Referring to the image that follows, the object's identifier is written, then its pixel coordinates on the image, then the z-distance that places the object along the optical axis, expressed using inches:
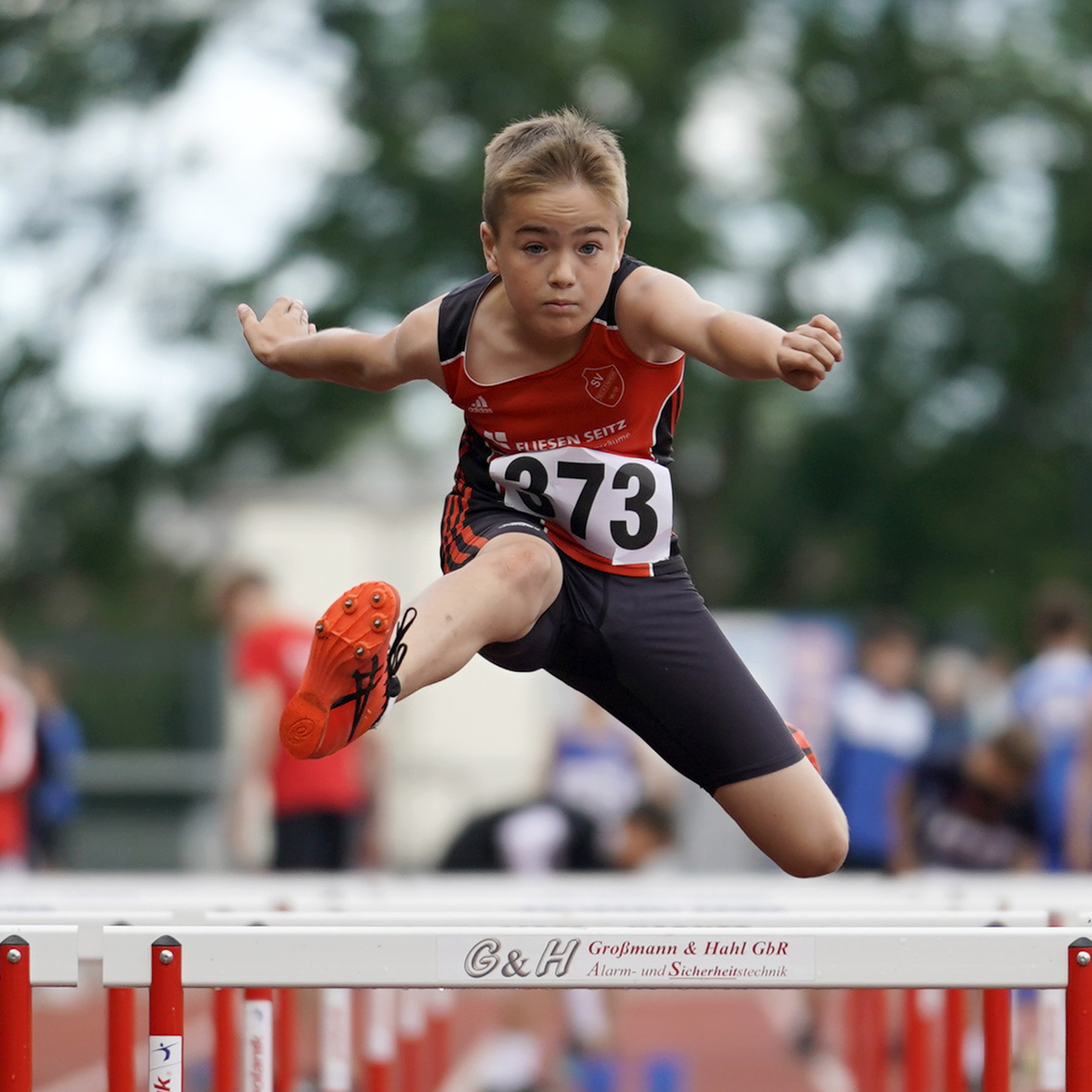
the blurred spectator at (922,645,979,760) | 838.5
